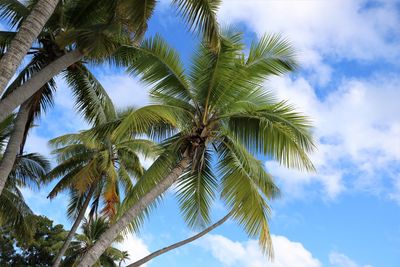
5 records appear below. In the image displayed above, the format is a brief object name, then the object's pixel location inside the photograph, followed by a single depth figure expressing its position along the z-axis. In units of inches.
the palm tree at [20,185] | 677.9
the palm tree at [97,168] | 729.6
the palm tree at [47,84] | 441.1
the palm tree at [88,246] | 1030.4
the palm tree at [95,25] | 364.2
